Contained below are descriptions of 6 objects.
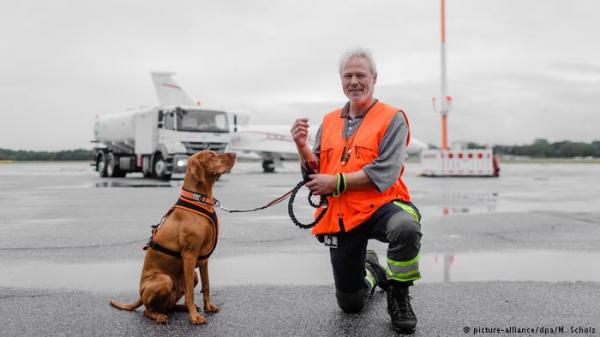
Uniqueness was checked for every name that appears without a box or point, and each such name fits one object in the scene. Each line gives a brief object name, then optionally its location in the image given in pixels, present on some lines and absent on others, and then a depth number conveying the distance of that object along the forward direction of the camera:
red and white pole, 25.12
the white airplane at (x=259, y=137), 30.95
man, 3.59
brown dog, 3.59
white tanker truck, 21.17
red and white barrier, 24.33
